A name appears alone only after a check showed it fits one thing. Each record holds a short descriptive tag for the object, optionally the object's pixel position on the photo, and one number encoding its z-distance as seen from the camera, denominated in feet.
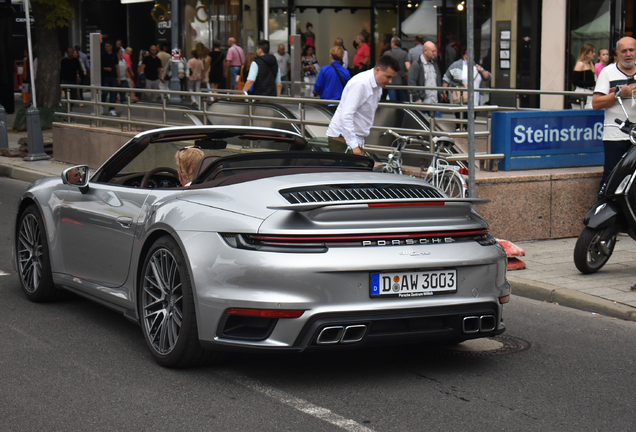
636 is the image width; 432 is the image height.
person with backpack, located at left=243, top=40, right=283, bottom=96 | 52.70
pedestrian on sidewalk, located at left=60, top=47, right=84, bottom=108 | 86.74
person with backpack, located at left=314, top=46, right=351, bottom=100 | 43.73
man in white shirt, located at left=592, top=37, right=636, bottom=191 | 29.45
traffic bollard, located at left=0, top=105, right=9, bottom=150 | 62.54
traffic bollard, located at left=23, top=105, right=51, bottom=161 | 57.57
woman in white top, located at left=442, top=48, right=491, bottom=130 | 53.90
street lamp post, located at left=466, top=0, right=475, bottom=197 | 26.11
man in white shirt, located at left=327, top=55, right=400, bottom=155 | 29.48
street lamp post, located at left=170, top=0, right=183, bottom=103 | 78.07
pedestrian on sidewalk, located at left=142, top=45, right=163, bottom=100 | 90.63
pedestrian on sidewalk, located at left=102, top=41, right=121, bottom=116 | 86.58
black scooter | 24.89
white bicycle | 32.09
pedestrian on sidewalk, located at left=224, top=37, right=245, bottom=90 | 82.12
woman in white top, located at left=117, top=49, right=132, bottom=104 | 98.69
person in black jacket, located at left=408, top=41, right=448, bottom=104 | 55.16
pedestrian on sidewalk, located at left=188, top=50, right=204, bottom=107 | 92.22
